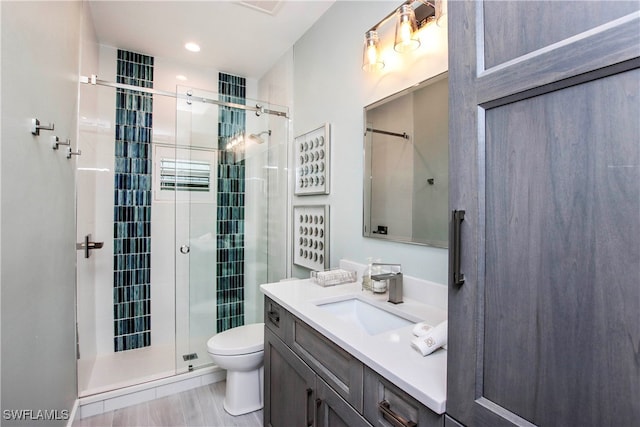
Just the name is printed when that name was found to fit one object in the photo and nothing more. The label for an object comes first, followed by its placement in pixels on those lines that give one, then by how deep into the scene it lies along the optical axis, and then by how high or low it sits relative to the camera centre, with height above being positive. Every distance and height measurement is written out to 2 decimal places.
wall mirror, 1.33 +0.23
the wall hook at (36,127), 1.11 +0.32
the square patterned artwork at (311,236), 2.07 -0.17
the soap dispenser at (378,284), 1.48 -0.35
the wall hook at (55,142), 1.36 +0.32
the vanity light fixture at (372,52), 1.58 +0.83
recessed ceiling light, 2.55 +1.41
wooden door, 0.44 +0.00
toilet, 1.86 -0.96
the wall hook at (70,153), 1.66 +0.34
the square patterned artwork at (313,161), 2.04 +0.38
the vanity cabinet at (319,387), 0.80 -0.57
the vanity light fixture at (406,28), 1.38 +0.84
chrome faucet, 1.38 -0.33
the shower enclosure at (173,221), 2.39 -0.07
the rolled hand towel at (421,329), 0.98 -0.38
